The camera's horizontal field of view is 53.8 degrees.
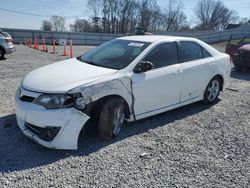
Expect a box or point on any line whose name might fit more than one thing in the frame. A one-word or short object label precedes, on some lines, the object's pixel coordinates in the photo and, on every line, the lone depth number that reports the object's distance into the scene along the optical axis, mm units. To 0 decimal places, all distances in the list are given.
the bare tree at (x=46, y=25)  63219
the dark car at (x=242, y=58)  9945
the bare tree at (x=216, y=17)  82038
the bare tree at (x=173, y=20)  74750
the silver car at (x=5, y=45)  10777
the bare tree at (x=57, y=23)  65250
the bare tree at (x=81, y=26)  58916
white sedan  3174
